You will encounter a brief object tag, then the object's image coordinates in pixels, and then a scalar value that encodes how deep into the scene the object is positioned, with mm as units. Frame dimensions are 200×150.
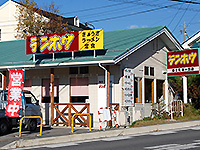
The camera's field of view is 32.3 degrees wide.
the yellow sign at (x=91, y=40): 18078
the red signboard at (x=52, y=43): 18891
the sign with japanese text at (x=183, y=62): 21672
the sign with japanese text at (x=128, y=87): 18922
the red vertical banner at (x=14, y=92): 14750
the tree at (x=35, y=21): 43531
